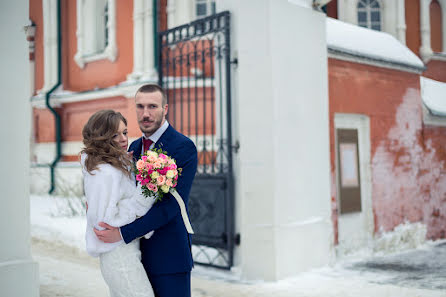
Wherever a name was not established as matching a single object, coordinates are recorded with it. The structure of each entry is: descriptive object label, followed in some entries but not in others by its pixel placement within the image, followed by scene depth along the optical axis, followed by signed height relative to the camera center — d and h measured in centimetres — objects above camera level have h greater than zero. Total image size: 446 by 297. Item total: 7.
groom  231 -25
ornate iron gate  538 -21
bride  228 -13
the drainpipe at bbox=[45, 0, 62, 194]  1269 +171
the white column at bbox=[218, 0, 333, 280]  504 +30
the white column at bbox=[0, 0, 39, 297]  331 +10
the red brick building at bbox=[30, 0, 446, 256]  618 +139
